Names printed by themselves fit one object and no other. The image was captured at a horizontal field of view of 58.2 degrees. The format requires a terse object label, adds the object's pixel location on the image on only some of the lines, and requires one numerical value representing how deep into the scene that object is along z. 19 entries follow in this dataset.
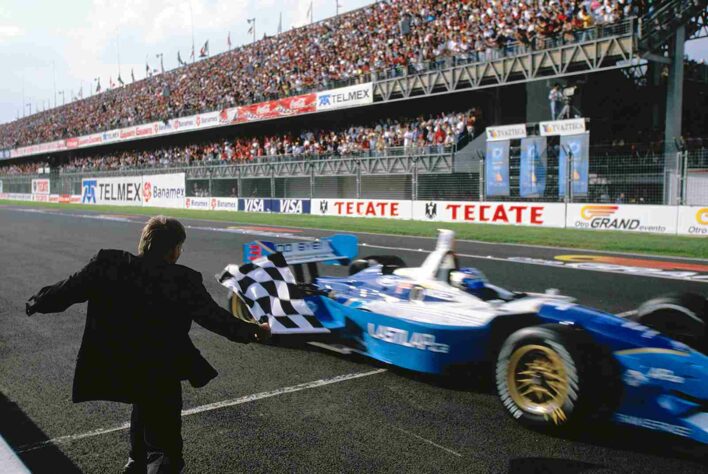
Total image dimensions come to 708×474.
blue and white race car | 3.48
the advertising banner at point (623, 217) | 15.76
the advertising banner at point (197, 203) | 31.56
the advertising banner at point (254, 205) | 28.15
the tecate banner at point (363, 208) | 22.20
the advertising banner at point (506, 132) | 18.70
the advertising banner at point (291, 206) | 26.30
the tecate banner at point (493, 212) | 17.92
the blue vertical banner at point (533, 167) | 17.86
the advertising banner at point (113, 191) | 37.25
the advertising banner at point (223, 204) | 30.09
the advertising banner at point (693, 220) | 15.02
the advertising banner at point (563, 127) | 17.23
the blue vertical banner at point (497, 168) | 18.73
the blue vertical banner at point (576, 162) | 17.05
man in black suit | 2.67
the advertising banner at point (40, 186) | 47.06
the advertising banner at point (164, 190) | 33.47
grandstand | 19.19
